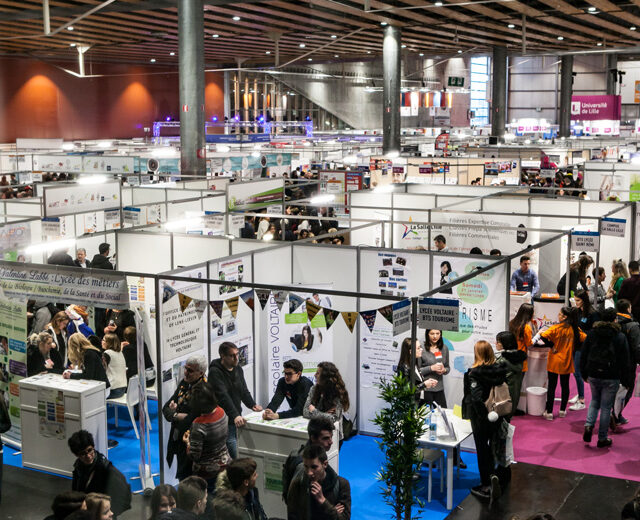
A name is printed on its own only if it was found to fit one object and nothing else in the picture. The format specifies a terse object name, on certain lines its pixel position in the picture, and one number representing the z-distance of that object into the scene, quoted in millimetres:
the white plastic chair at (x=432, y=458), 7238
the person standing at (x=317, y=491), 5602
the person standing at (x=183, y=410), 6473
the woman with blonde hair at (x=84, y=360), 7492
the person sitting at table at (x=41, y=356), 7688
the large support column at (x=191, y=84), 17234
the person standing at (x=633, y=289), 10883
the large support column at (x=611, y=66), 47938
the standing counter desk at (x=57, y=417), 7273
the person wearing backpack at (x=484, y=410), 7094
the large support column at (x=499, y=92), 33656
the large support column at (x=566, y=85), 41750
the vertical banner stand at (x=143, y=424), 6879
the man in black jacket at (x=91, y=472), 6309
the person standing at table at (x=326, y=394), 6230
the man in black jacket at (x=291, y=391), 6305
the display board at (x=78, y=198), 12750
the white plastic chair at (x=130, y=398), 7689
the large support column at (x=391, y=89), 24625
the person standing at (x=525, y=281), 11500
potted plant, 5527
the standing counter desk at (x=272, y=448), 6043
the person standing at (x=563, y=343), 9141
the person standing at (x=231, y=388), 6324
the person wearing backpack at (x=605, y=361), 8086
